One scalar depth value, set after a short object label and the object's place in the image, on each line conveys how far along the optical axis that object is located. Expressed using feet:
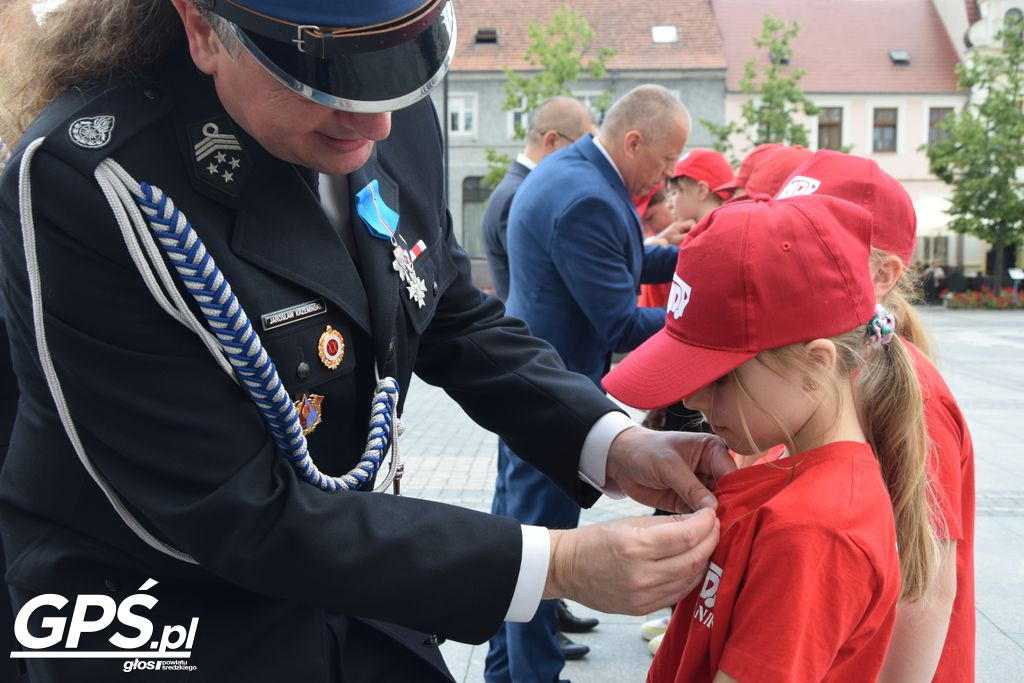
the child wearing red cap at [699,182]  15.74
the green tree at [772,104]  92.07
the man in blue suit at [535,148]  14.58
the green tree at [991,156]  84.53
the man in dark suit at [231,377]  4.22
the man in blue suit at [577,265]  10.94
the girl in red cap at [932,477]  5.72
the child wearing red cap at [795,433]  4.50
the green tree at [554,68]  90.22
